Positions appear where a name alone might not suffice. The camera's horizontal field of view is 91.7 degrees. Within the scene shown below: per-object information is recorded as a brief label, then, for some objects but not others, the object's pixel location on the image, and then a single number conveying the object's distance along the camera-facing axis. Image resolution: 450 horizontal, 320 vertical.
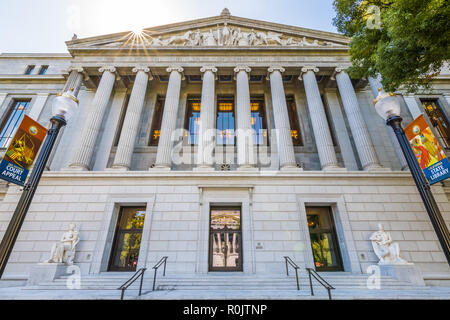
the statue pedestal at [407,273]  8.61
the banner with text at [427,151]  7.21
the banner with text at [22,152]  7.23
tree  7.04
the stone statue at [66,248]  9.34
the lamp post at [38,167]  4.86
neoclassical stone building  10.45
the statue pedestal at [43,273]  8.70
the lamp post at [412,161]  5.33
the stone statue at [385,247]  9.27
